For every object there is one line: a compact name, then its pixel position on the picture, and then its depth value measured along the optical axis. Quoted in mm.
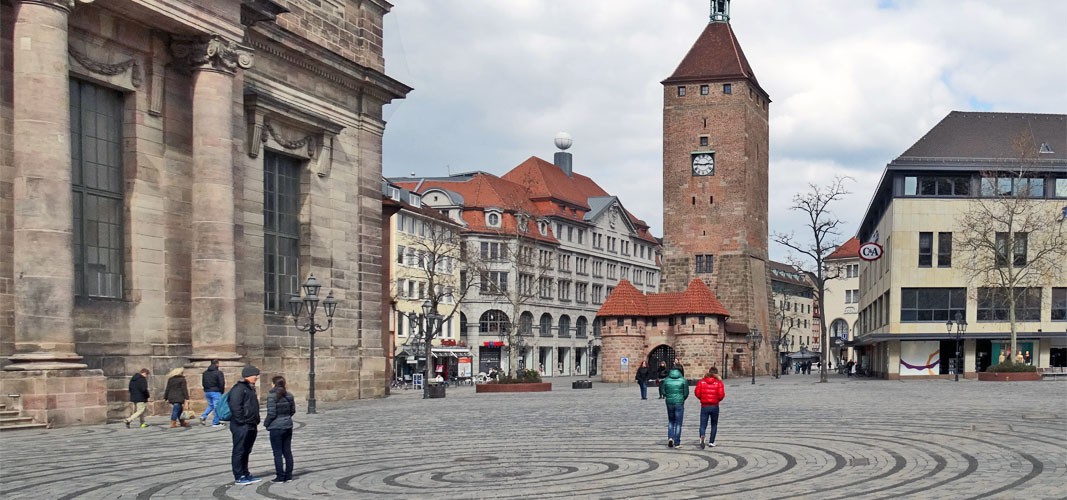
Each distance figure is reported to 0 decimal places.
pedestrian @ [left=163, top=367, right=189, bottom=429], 26719
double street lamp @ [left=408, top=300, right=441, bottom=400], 66562
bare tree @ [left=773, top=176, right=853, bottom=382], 70688
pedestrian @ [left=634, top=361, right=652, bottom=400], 44562
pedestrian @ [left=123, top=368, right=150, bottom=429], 26609
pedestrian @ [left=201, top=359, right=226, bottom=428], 27797
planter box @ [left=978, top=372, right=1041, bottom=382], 58562
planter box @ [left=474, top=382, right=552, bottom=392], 54500
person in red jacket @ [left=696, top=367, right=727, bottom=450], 20016
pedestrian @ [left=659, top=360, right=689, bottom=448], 20281
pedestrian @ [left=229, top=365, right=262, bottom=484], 15469
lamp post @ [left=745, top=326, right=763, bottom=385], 82325
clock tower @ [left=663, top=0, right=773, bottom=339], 98375
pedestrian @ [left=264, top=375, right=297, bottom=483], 15445
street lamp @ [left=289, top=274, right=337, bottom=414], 33875
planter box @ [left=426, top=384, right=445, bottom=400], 48969
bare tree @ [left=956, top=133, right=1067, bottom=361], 67562
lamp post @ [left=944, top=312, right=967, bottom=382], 69625
